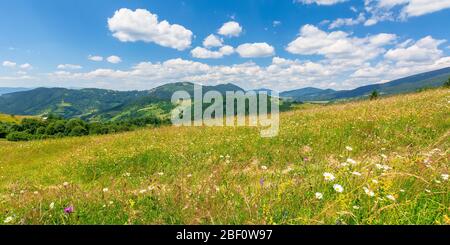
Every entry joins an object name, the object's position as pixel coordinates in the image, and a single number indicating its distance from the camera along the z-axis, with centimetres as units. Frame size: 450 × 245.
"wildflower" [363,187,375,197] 316
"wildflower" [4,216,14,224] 380
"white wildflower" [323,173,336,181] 376
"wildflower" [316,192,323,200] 340
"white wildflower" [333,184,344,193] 340
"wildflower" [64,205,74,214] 367
